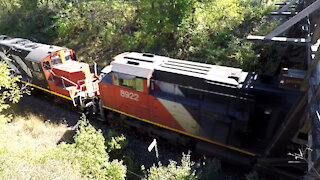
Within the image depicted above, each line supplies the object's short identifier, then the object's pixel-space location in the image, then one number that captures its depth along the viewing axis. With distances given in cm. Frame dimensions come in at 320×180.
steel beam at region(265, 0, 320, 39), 513
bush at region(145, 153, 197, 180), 571
